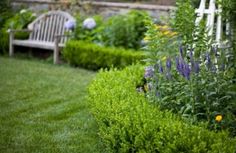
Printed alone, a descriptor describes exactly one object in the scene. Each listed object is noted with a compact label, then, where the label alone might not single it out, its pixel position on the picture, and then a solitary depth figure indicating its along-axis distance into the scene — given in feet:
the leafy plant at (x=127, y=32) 27.61
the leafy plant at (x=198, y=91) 12.30
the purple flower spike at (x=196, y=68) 12.77
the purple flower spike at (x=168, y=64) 13.89
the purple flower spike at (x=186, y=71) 12.79
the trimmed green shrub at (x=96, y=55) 25.88
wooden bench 30.94
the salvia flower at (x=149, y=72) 14.83
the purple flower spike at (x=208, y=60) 13.25
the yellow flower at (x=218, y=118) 11.84
